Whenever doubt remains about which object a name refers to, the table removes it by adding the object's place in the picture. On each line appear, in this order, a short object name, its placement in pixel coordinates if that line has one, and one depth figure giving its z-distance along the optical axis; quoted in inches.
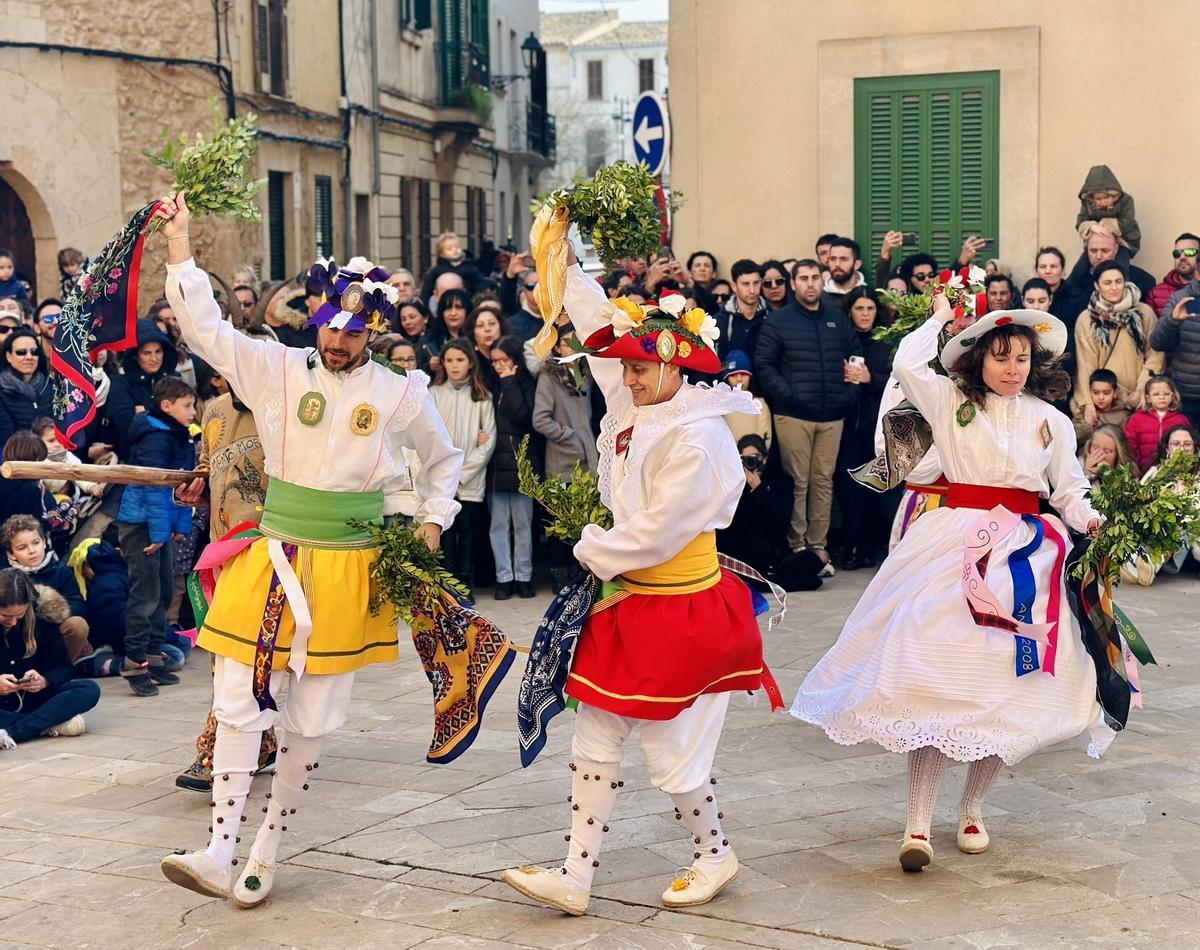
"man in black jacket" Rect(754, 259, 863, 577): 432.1
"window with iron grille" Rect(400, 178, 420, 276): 1129.4
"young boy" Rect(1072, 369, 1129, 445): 434.0
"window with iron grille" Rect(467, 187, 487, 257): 1334.9
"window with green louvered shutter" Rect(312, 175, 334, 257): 968.3
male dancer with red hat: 204.4
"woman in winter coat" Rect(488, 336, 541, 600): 423.5
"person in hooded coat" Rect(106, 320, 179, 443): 382.0
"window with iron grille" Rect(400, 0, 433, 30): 1103.0
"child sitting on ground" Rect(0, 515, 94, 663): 329.4
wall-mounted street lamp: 1430.9
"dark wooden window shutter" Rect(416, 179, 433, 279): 1183.6
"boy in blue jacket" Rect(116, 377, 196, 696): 343.3
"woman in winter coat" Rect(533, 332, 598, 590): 420.5
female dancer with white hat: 225.1
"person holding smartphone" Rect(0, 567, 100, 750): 303.0
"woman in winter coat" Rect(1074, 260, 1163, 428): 440.8
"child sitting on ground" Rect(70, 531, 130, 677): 355.6
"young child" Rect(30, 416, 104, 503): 366.3
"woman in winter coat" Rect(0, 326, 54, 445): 392.5
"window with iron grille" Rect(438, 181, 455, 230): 1247.5
